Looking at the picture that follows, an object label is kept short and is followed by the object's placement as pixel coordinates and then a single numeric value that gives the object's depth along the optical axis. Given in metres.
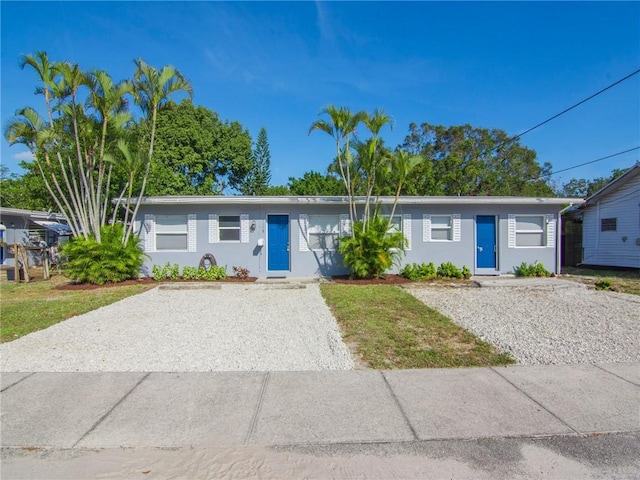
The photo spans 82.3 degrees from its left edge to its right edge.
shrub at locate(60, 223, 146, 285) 10.19
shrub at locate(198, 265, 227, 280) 11.21
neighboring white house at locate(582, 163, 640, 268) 14.21
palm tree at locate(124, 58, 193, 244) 10.34
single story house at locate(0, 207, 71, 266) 16.28
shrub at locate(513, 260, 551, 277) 11.90
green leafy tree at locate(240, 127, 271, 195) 29.52
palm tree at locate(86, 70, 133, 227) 9.90
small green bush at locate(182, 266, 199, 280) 11.21
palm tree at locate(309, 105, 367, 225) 10.23
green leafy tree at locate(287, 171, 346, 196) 26.69
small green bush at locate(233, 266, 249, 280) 11.46
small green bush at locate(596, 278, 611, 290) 9.68
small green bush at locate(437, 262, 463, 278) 11.62
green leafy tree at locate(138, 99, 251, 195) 25.20
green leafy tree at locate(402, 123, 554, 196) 23.88
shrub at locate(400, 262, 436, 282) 11.45
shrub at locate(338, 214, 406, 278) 10.55
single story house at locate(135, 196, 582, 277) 11.61
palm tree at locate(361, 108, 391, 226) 10.17
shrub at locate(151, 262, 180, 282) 11.32
